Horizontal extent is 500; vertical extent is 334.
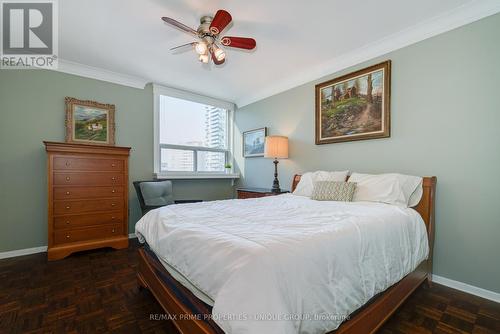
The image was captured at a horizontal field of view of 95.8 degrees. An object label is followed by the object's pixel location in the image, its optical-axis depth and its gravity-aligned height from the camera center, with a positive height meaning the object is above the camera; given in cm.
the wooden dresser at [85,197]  267 -43
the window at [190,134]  401 +60
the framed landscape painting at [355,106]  256 +75
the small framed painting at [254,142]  412 +43
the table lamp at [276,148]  342 +26
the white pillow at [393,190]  209 -23
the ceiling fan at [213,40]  188 +114
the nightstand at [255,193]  338 -43
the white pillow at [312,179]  269 -16
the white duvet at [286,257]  82 -44
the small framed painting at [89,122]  316 +60
